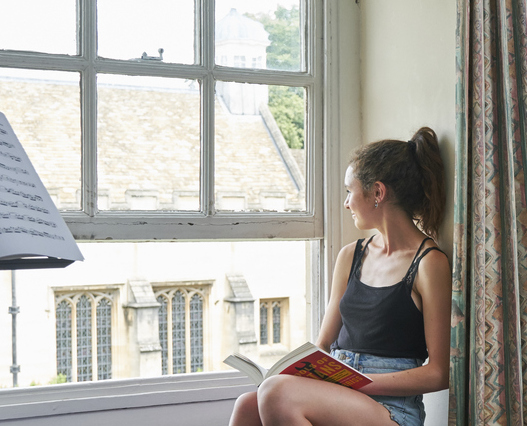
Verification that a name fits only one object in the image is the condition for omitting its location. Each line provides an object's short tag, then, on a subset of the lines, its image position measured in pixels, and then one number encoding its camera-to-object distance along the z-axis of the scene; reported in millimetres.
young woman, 1533
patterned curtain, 1500
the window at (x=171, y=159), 2057
